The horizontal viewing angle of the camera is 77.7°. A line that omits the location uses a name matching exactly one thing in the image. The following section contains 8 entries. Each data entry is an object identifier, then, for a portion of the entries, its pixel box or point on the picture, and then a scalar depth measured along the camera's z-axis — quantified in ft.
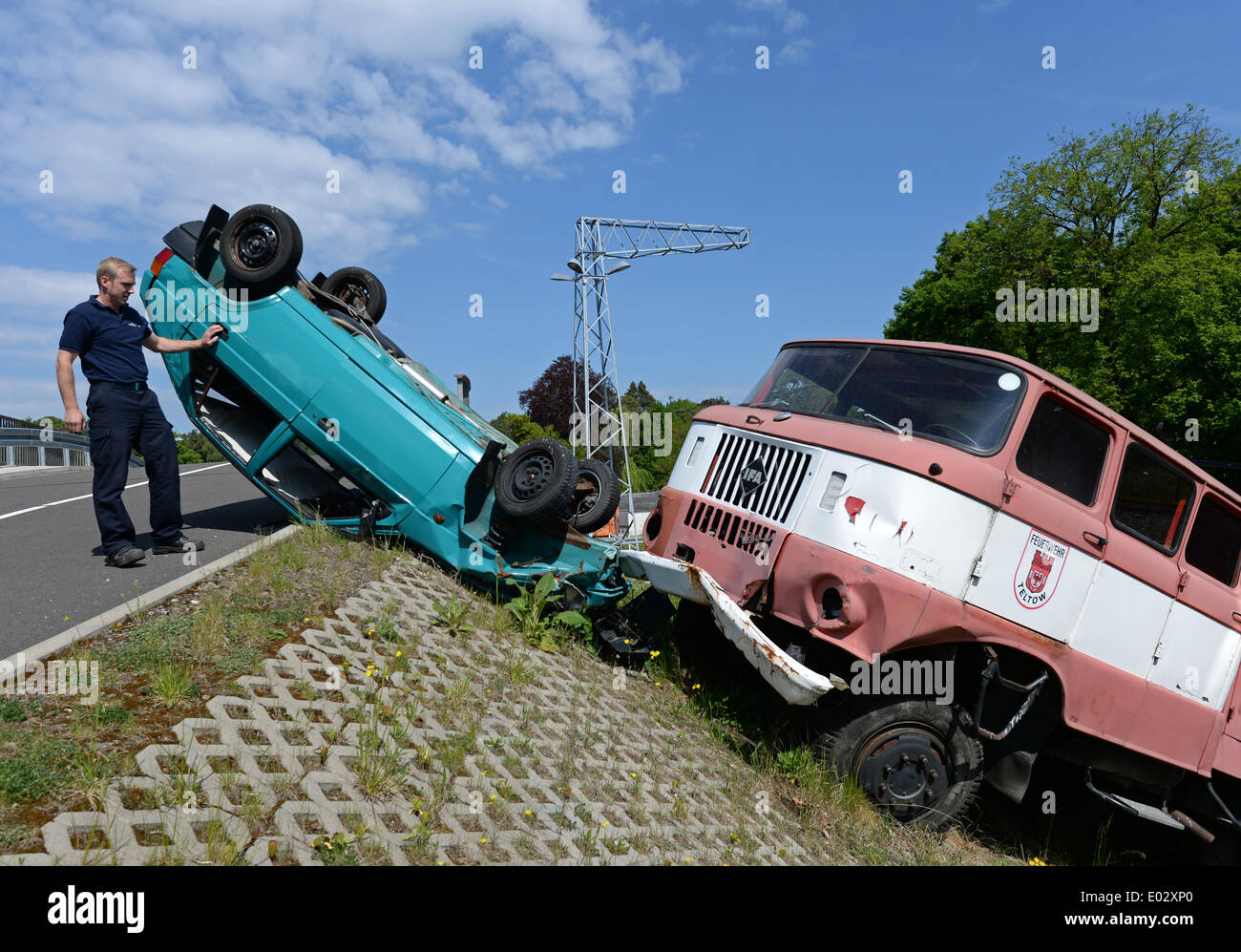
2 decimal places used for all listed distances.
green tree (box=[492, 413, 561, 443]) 112.78
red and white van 14.89
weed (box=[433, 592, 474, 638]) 19.06
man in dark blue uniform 18.74
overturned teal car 21.36
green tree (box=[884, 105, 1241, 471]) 64.85
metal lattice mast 67.92
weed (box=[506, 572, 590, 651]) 20.47
